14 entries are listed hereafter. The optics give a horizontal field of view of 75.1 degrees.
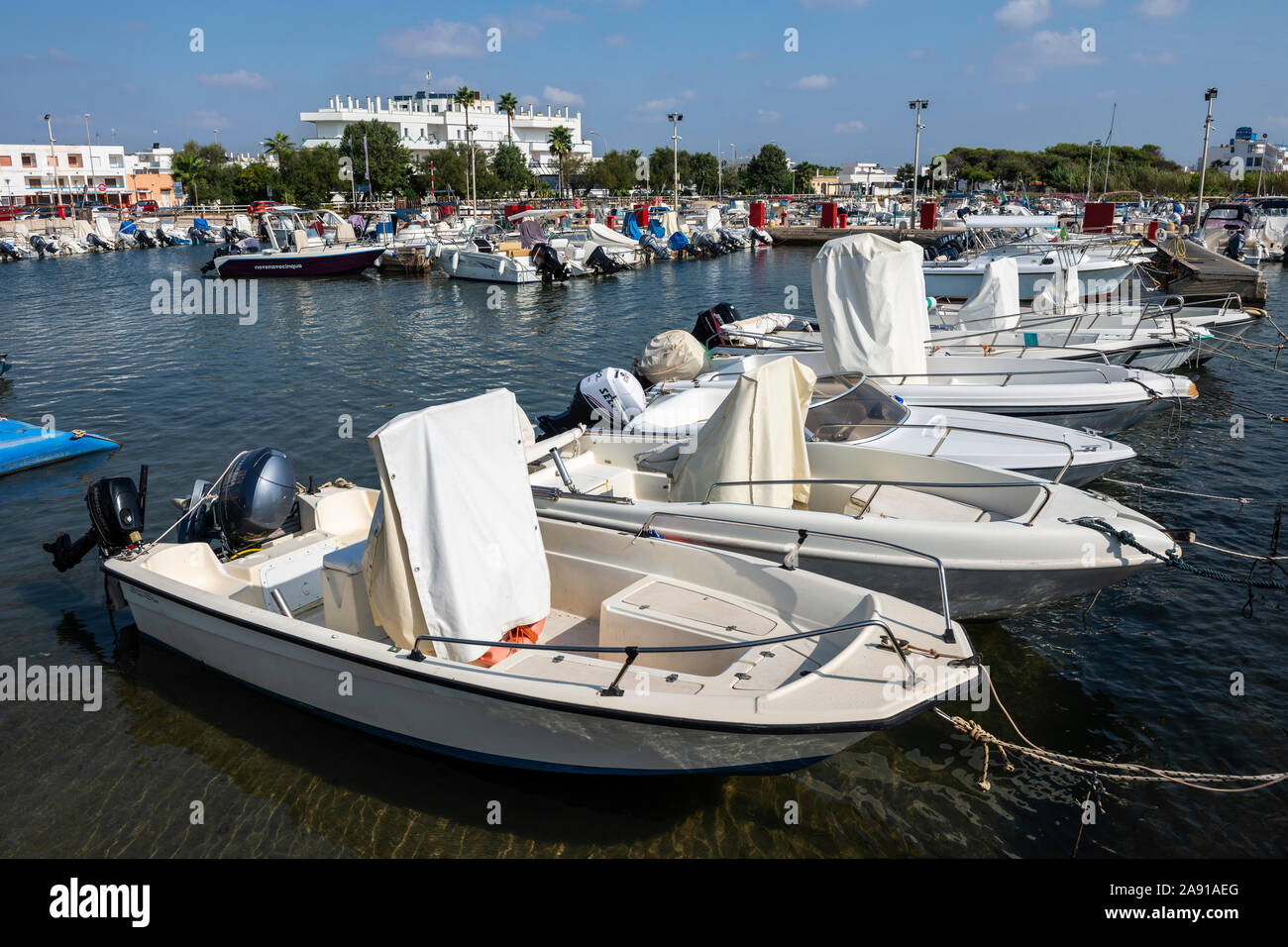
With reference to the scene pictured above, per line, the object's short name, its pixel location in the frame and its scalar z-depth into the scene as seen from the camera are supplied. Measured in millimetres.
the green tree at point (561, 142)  93500
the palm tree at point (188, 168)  83375
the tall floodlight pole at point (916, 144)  46688
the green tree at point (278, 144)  84750
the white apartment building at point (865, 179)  105500
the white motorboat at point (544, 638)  5039
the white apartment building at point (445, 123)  104312
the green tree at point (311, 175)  76938
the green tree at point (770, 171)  91938
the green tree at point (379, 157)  79562
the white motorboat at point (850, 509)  6945
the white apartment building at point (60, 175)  89188
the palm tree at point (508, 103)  90488
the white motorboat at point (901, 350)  11820
